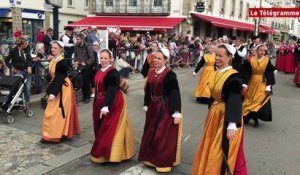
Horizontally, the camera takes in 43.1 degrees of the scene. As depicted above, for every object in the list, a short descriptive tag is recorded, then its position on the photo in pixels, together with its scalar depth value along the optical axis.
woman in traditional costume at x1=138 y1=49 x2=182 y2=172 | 5.14
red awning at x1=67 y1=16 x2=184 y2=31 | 25.55
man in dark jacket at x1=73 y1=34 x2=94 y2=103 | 10.08
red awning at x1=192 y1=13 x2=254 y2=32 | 28.38
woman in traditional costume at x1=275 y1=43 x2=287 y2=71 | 21.08
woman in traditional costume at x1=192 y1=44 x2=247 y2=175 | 4.26
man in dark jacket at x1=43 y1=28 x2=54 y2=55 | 13.71
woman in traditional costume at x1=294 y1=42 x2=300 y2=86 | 14.67
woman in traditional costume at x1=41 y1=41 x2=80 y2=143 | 6.26
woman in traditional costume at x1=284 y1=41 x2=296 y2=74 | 20.19
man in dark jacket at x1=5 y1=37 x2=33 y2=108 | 8.45
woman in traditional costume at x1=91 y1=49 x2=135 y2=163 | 5.36
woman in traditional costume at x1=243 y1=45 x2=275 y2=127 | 7.92
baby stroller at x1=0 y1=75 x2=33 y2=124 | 7.61
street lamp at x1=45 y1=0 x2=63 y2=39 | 9.07
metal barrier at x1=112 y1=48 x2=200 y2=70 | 14.96
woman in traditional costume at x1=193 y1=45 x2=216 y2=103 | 10.03
